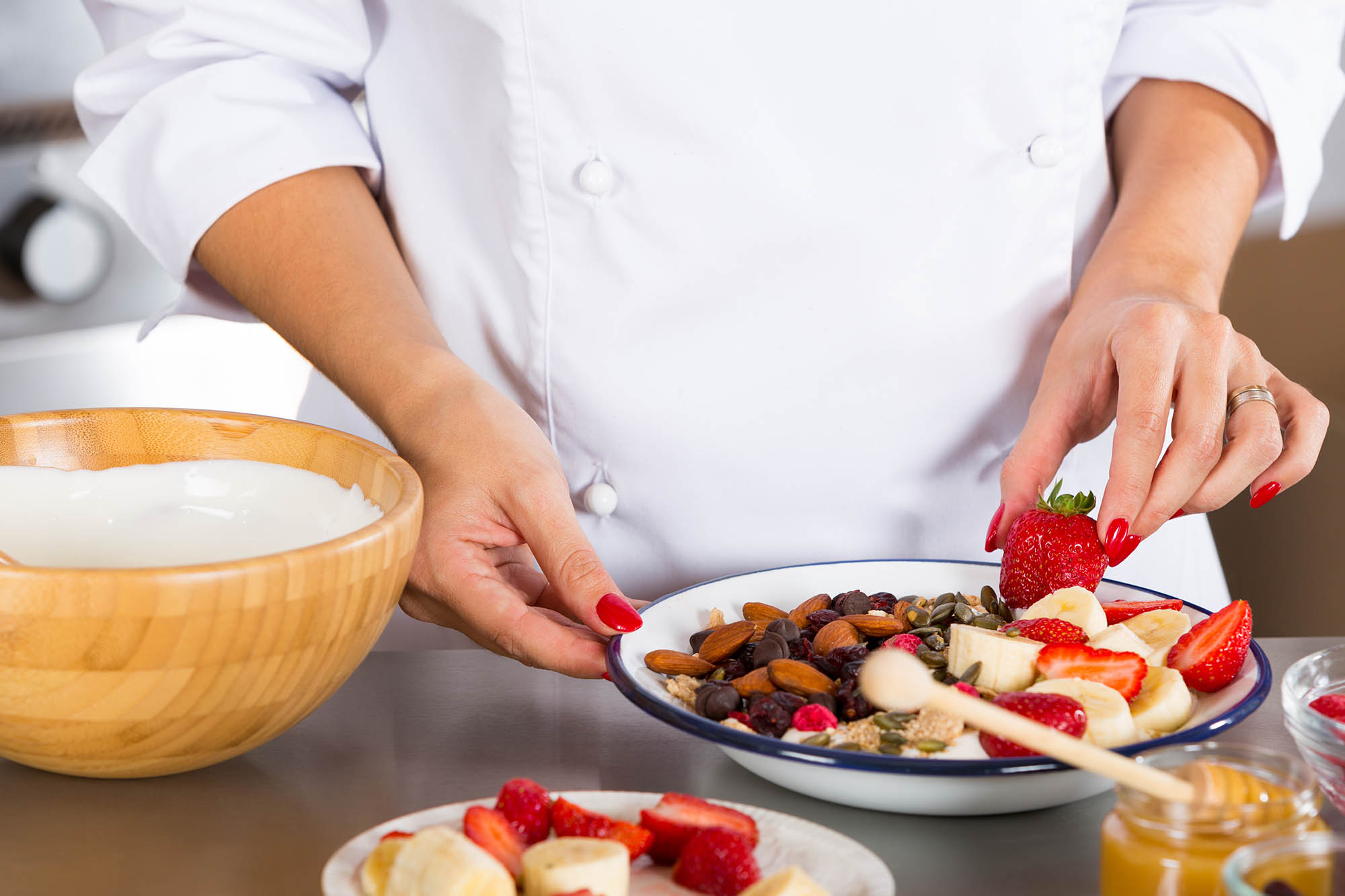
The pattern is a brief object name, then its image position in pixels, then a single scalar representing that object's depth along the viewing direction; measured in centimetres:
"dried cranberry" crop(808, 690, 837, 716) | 99
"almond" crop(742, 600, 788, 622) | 110
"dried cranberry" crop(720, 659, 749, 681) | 103
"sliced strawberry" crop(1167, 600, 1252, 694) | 101
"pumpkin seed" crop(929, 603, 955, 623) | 107
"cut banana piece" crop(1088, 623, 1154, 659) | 102
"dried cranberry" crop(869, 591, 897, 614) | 109
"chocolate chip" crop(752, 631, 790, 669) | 103
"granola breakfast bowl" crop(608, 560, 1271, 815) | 94
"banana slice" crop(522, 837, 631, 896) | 88
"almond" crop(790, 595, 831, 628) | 108
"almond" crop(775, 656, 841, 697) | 100
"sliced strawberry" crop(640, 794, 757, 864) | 92
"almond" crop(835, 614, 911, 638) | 105
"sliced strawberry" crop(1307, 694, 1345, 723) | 96
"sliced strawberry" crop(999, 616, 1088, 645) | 103
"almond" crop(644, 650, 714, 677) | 104
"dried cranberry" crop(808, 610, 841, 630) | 107
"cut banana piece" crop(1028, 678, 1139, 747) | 96
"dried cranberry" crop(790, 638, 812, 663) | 104
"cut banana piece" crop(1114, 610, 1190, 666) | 105
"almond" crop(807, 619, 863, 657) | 104
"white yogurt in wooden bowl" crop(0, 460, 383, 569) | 106
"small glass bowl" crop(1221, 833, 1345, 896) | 85
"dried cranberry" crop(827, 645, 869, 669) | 102
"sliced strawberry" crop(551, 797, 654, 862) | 92
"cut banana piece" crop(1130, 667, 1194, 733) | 98
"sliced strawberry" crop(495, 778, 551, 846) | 92
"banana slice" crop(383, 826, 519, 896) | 88
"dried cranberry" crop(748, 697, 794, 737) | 98
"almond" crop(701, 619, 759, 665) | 105
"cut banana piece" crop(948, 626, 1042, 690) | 101
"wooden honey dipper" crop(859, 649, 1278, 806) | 88
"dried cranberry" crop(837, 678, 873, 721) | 99
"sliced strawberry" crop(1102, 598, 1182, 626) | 108
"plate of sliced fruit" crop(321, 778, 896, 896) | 88
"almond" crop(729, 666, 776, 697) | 101
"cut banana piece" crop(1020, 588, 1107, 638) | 104
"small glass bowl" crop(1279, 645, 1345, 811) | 93
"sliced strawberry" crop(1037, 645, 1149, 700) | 100
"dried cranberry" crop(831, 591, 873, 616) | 108
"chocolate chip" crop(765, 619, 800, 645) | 105
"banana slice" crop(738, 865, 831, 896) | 88
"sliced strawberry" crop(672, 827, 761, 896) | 90
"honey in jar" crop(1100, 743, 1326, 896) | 88
